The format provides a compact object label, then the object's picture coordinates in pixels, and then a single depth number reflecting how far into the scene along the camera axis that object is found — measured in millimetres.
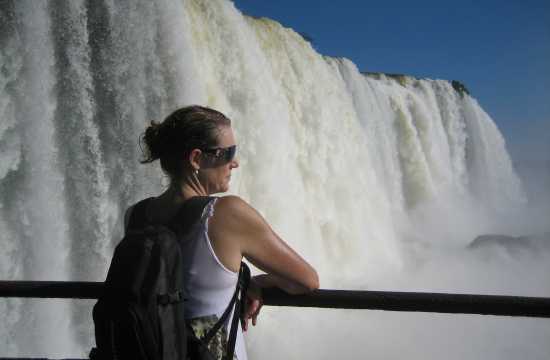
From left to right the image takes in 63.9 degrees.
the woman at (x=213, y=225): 1083
